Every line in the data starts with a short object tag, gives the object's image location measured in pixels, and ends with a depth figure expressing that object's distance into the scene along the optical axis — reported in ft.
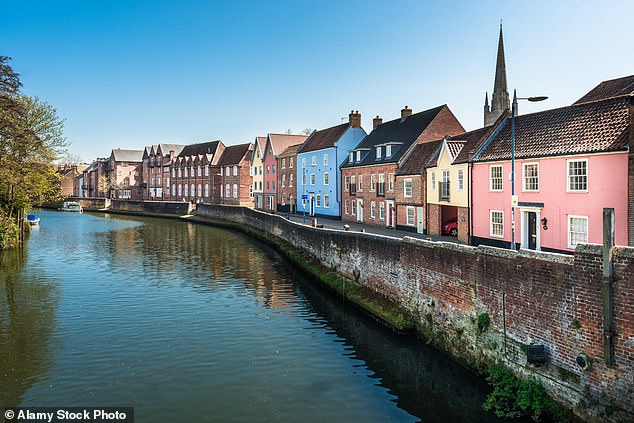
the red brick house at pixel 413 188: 121.29
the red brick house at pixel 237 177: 270.05
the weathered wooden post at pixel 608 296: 33.37
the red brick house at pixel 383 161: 139.33
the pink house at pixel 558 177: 67.05
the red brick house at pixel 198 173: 296.10
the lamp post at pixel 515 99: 58.26
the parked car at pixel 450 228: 113.39
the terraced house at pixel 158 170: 349.82
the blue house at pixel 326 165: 179.11
